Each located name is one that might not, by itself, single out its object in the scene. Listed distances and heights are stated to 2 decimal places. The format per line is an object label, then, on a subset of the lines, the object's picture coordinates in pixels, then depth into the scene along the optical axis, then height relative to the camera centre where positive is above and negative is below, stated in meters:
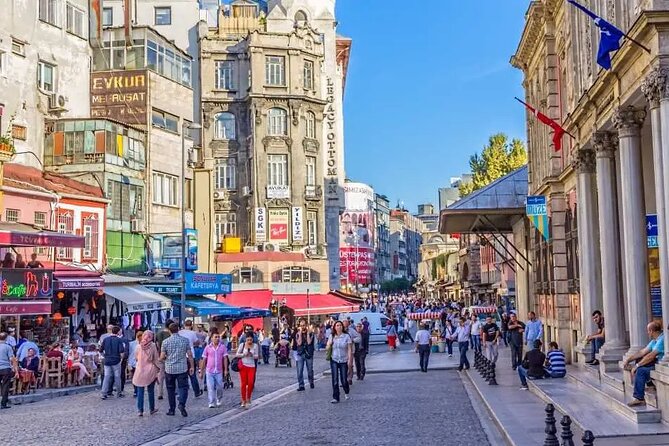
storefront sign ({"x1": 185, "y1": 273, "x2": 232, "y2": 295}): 38.53 -0.12
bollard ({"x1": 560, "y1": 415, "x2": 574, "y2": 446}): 8.35 -1.51
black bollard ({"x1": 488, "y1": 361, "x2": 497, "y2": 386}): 22.00 -2.57
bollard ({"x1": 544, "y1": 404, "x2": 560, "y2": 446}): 8.45 -1.52
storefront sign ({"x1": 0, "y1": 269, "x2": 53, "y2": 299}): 24.62 +0.04
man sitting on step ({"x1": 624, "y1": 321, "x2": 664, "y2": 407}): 13.74 -1.39
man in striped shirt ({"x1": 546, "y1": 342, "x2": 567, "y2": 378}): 21.12 -2.21
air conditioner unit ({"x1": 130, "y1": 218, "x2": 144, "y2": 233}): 37.38 +2.43
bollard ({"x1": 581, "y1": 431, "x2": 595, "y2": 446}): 7.57 -1.43
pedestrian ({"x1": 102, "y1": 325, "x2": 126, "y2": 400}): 20.09 -1.77
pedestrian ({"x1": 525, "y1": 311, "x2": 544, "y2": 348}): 25.56 -1.63
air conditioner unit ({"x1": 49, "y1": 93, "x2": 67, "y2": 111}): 36.06 +7.46
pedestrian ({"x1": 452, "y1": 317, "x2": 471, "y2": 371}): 27.81 -2.03
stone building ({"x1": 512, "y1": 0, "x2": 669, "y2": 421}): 14.02 +2.21
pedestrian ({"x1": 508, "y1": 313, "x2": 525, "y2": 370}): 25.77 -1.86
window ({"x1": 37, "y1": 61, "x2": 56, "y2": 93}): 35.97 +8.54
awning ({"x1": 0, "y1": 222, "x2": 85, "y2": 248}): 24.53 +1.36
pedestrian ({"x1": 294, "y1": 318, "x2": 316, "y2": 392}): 22.52 -1.90
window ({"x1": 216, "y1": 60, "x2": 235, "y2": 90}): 58.25 +13.53
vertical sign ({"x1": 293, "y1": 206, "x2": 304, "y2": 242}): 56.81 +3.51
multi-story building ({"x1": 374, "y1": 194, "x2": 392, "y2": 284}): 139.62 +6.06
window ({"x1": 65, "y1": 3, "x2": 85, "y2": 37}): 38.09 +11.46
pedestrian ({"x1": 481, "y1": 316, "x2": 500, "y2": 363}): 26.21 -1.96
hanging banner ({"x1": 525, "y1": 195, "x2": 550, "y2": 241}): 26.56 +1.82
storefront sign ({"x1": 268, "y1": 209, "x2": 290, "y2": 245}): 56.66 +3.47
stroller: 34.41 -2.94
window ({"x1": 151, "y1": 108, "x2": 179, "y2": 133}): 40.66 +7.56
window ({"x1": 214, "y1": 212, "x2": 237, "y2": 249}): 58.22 +3.71
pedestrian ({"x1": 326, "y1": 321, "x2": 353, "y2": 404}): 19.25 -1.70
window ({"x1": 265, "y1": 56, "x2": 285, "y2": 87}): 57.12 +13.45
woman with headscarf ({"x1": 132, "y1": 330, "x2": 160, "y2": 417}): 17.16 -1.66
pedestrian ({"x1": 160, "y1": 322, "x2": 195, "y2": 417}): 16.94 -1.61
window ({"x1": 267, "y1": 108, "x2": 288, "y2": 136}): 57.22 +10.17
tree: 60.41 +7.96
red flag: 24.52 +4.00
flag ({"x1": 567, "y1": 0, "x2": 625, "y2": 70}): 14.92 +3.97
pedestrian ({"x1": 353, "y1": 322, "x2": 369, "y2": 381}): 25.94 -2.47
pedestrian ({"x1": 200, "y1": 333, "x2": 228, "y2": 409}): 18.86 -1.88
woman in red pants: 18.69 -1.90
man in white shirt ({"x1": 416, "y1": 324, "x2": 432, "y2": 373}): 28.48 -2.21
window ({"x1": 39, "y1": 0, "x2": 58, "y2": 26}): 36.26 +11.27
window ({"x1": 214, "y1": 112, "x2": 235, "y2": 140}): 58.31 +10.07
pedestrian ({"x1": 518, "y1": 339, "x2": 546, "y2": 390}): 21.00 -2.15
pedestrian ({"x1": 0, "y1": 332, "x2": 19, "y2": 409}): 19.36 -1.88
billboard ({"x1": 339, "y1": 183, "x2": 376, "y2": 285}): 103.00 +4.90
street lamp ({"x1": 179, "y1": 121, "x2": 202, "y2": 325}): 32.69 +0.86
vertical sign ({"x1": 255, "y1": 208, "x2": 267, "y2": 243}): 56.25 +3.47
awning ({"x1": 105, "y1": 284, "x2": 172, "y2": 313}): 29.80 -0.52
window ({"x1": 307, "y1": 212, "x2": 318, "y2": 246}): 57.78 +3.30
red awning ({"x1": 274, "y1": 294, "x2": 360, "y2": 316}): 50.61 -1.49
